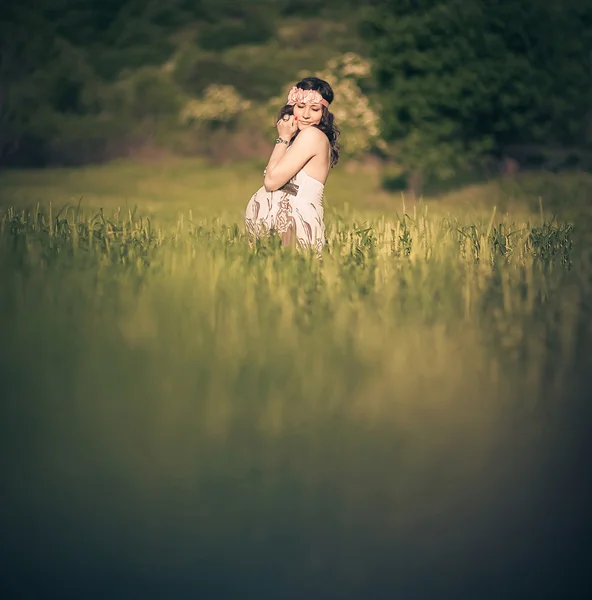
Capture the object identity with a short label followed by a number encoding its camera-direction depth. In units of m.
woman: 6.75
